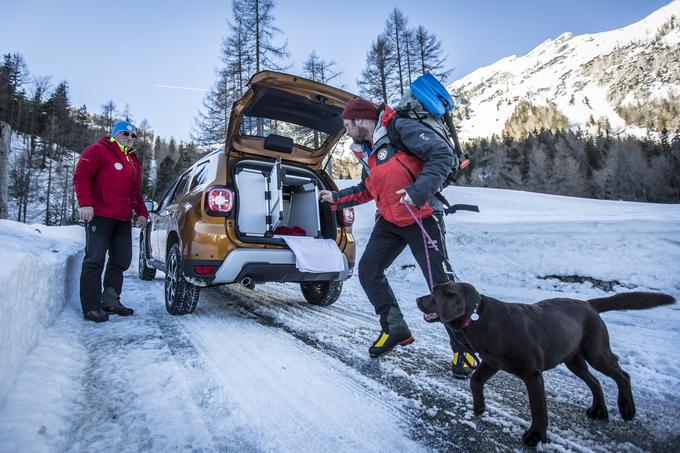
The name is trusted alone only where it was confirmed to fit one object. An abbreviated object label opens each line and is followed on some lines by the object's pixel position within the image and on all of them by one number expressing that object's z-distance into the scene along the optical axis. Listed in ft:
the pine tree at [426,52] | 75.15
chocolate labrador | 4.78
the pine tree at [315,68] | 82.43
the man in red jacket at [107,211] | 10.70
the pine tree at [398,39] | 74.84
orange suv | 10.60
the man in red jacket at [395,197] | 7.15
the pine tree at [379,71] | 74.90
